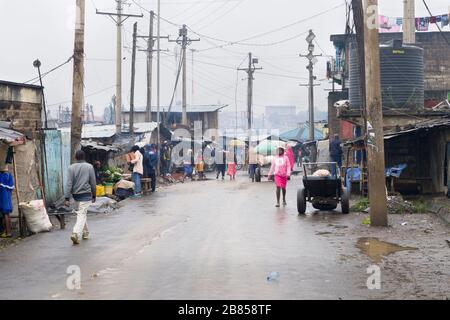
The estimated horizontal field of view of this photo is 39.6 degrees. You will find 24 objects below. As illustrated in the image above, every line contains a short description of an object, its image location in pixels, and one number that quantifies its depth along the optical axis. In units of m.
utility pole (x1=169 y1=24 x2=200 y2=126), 46.81
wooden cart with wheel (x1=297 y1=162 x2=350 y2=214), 16.08
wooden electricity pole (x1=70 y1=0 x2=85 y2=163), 17.14
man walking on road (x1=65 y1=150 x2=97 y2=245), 12.02
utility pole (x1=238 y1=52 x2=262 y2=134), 56.53
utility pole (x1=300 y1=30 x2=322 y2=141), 48.16
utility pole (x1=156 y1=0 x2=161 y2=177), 33.88
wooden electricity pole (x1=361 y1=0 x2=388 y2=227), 13.23
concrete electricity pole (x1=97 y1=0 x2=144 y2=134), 32.31
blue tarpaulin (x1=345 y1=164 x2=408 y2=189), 18.66
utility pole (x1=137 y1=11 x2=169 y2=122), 40.43
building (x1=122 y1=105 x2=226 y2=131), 60.16
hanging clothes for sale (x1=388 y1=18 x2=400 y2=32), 32.83
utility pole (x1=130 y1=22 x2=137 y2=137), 34.65
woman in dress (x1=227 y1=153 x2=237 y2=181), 33.72
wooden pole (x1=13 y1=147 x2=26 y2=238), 13.34
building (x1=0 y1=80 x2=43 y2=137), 15.95
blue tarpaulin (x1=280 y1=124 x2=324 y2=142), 62.56
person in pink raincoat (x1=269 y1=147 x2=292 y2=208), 18.00
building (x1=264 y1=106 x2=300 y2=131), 147.23
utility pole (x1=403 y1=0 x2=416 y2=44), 25.42
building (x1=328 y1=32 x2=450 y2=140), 36.00
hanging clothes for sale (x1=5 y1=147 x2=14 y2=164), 13.72
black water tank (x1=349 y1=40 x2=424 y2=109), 21.23
